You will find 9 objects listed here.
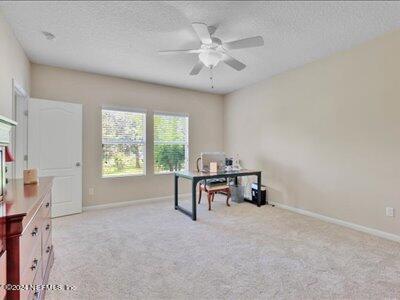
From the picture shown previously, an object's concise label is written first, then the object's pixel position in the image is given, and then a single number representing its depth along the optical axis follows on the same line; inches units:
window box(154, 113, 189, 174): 202.2
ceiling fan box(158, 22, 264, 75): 97.8
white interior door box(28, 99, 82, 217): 146.2
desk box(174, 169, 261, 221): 147.6
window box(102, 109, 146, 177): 179.2
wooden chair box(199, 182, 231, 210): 171.5
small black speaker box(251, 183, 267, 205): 186.1
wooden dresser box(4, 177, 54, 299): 46.2
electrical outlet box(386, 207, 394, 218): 118.2
